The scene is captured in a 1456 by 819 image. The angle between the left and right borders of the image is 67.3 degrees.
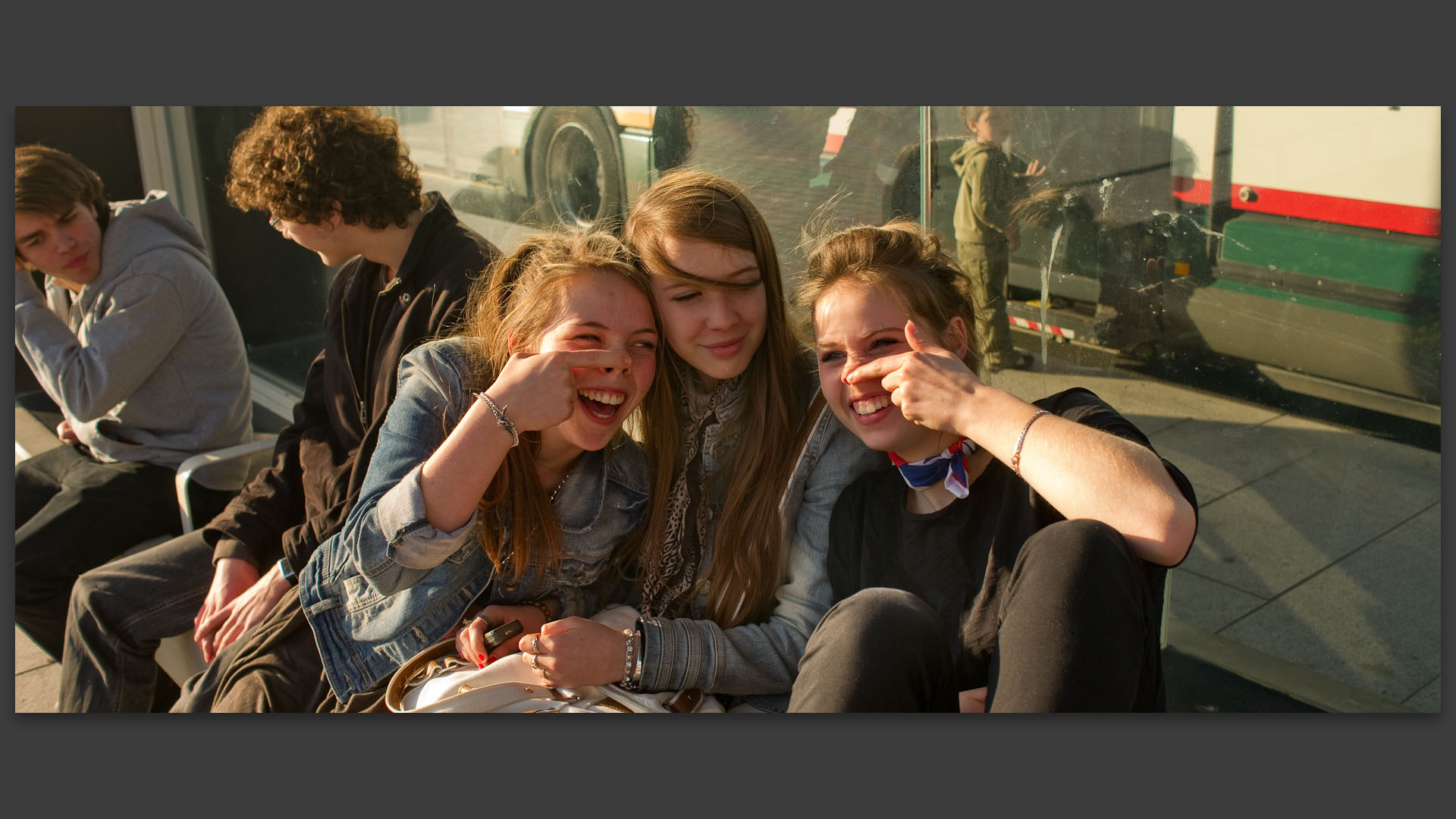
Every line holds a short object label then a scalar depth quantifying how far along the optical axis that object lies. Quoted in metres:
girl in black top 1.67
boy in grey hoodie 2.99
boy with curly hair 2.64
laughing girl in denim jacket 2.00
